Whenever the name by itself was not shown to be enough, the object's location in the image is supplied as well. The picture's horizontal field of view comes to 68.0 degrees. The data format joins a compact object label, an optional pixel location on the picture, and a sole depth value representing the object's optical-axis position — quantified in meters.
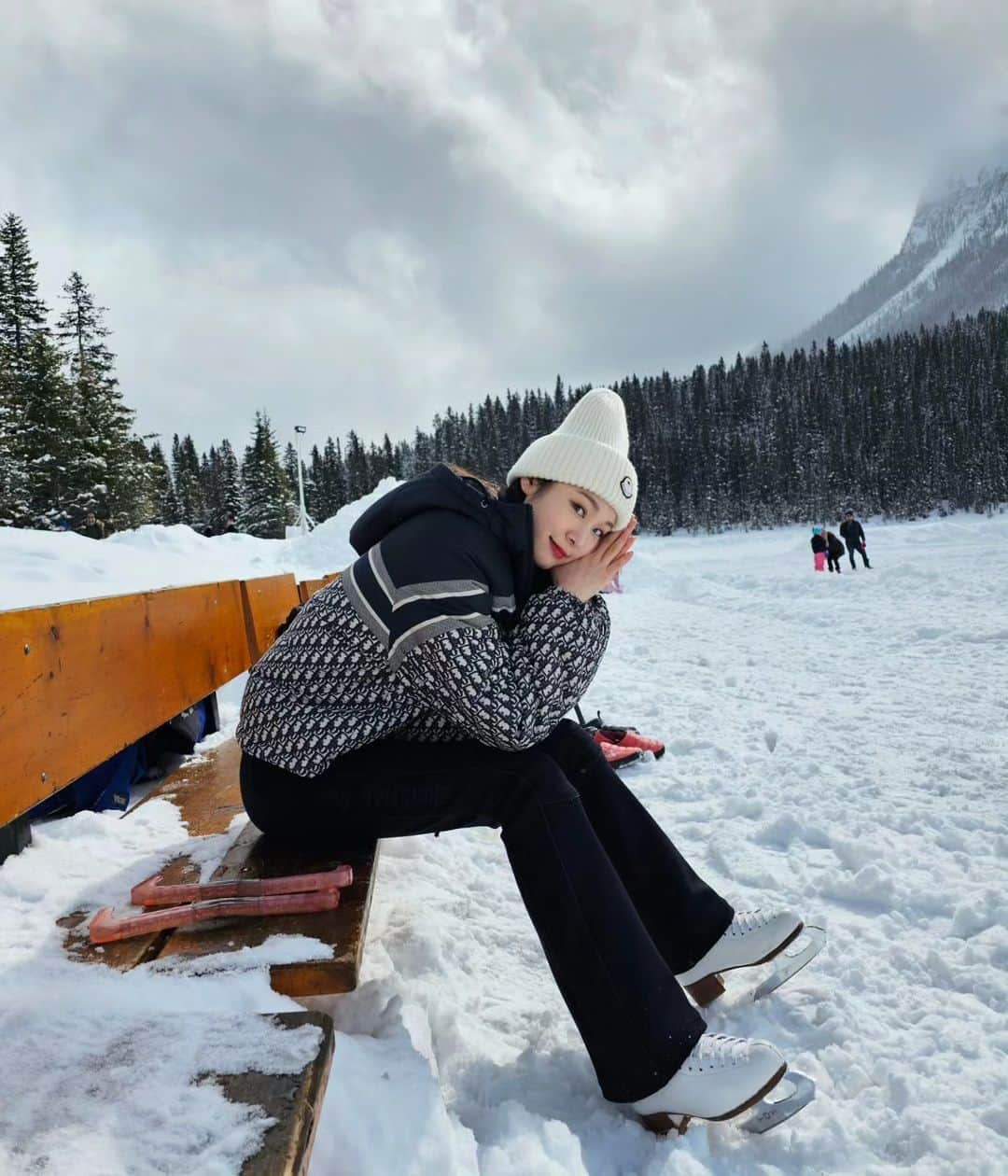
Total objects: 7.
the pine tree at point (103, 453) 34.62
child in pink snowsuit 20.48
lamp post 39.12
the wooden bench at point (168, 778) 1.26
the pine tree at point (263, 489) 66.43
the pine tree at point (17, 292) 37.91
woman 1.58
